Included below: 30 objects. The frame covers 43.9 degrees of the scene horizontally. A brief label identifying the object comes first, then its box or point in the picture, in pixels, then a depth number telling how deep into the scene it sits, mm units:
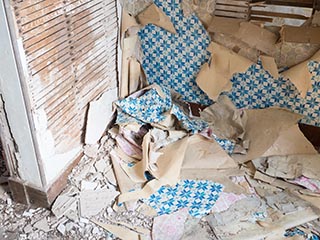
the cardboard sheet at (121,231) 1718
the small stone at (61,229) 1750
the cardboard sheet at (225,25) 2070
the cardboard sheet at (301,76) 2016
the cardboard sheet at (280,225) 1699
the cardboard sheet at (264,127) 2096
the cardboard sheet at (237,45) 2104
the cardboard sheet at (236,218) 1729
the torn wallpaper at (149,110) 2211
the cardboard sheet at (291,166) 1971
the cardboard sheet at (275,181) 1947
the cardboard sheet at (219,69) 2131
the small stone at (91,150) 2127
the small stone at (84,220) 1795
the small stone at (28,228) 1762
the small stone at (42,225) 1768
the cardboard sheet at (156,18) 2189
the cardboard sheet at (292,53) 1994
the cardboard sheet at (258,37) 2041
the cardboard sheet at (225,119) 2205
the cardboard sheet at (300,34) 1951
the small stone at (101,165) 2062
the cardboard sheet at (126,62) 2305
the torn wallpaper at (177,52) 2174
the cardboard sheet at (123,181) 1911
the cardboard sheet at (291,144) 2082
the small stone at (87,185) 1952
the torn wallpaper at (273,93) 2096
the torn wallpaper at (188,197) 1838
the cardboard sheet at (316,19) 1927
